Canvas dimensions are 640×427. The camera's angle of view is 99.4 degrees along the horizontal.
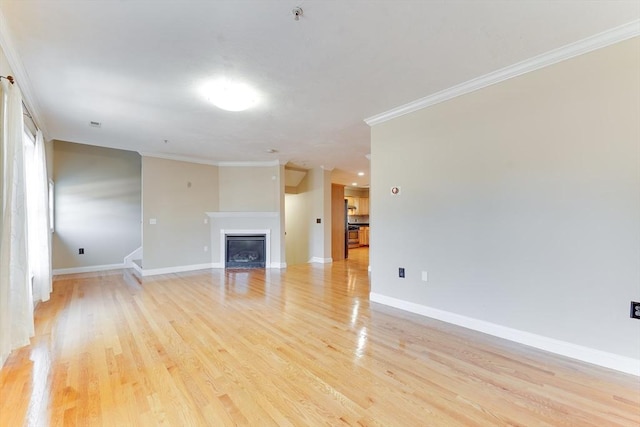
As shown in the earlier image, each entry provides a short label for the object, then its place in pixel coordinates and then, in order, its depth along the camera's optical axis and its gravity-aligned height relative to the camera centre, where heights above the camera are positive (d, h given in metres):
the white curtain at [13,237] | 2.06 -0.19
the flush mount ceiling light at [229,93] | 2.74 +1.26
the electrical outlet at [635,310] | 1.99 -0.75
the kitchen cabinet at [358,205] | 11.83 +0.25
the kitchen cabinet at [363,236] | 11.48 -1.08
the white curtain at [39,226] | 3.16 -0.15
